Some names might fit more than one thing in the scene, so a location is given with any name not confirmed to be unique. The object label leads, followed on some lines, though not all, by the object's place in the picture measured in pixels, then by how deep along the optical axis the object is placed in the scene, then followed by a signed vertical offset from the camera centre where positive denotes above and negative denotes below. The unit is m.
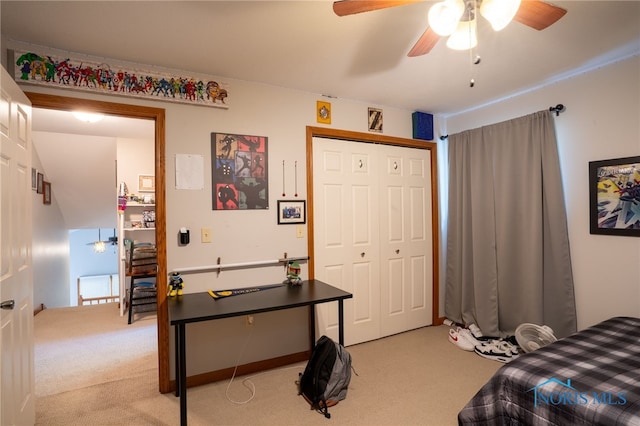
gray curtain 2.70 -0.21
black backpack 2.15 -1.16
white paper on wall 2.41 +0.34
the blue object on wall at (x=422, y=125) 3.47 +0.96
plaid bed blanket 1.27 -0.79
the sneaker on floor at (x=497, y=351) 2.77 -1.28
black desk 1.84 -0.62
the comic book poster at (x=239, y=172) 2.54 +0.36
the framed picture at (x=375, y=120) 3.20 +0.95
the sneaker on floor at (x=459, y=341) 2.99 -1.29
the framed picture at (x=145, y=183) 4.62 +0.49
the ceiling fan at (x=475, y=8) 1.29 +0.87
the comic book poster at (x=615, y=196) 2.28 +0.09
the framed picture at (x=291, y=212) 2.77 +0.01
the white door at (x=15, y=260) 1.54 -0.22
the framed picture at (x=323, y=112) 2.94 +0.95
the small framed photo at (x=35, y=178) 4.22 +0.54
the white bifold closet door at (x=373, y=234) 3.02 -0.23
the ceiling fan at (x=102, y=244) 6.12 -0.53
